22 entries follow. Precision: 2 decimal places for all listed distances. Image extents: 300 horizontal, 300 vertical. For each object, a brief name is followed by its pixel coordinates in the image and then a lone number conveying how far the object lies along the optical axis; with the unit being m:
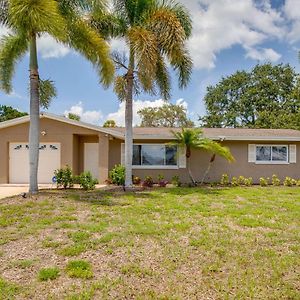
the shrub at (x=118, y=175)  14.85
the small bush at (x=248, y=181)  15.86
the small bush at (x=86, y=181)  13.12
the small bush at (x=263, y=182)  15.88
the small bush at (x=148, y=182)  15.01
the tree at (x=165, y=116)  44.59
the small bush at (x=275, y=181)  16.11
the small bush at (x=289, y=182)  15.95
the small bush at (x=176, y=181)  15.43
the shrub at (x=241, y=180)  16.06
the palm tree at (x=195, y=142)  14.63
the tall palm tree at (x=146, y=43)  11.77
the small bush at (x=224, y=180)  16.08
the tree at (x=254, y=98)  34.69
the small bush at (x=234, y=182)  15.91
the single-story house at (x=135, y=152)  16.05
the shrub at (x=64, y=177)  13.34
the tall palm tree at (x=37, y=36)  9.48
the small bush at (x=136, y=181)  15.86
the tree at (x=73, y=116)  37.01
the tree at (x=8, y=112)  37.86
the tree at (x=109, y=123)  38.41
